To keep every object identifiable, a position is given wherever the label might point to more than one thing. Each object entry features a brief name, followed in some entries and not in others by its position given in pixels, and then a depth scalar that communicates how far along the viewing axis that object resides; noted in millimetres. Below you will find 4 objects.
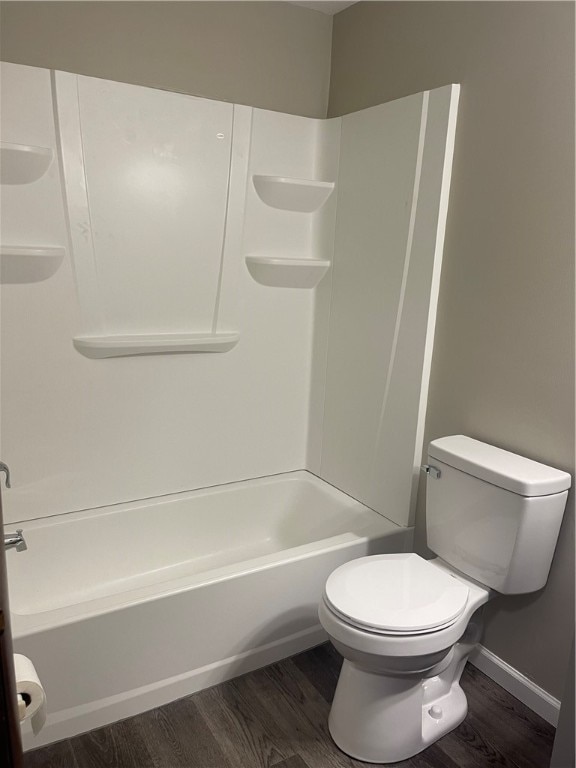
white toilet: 1716
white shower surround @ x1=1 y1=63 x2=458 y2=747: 1998
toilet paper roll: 901
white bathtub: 1822
